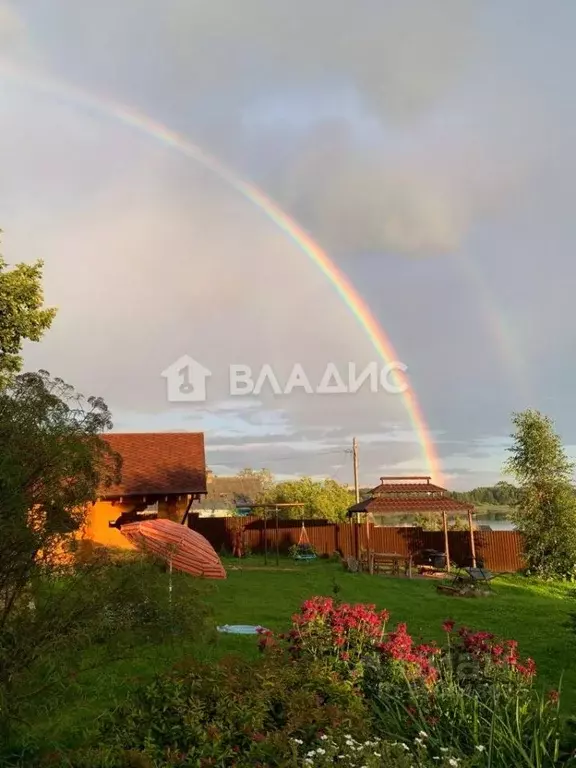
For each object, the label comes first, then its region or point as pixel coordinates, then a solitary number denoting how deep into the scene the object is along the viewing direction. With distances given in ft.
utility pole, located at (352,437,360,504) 131.80
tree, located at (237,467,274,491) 224.80
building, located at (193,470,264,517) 204.44
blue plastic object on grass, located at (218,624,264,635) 34.61
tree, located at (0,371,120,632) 15.42
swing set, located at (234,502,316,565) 91.53
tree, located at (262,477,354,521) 146.30
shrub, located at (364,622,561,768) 14.98
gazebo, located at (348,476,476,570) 78.43
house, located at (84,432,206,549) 80.43
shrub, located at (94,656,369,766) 13.52
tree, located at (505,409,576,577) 75.31
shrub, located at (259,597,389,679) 20.56
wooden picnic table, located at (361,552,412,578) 71.31
